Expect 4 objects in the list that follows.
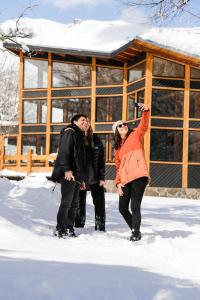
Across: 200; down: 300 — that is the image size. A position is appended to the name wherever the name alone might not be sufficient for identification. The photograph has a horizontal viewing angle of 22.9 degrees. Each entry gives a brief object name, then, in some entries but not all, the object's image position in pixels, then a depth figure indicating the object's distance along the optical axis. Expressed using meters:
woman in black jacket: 7.02
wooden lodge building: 21.62
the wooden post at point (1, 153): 24.31
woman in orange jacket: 6.23
